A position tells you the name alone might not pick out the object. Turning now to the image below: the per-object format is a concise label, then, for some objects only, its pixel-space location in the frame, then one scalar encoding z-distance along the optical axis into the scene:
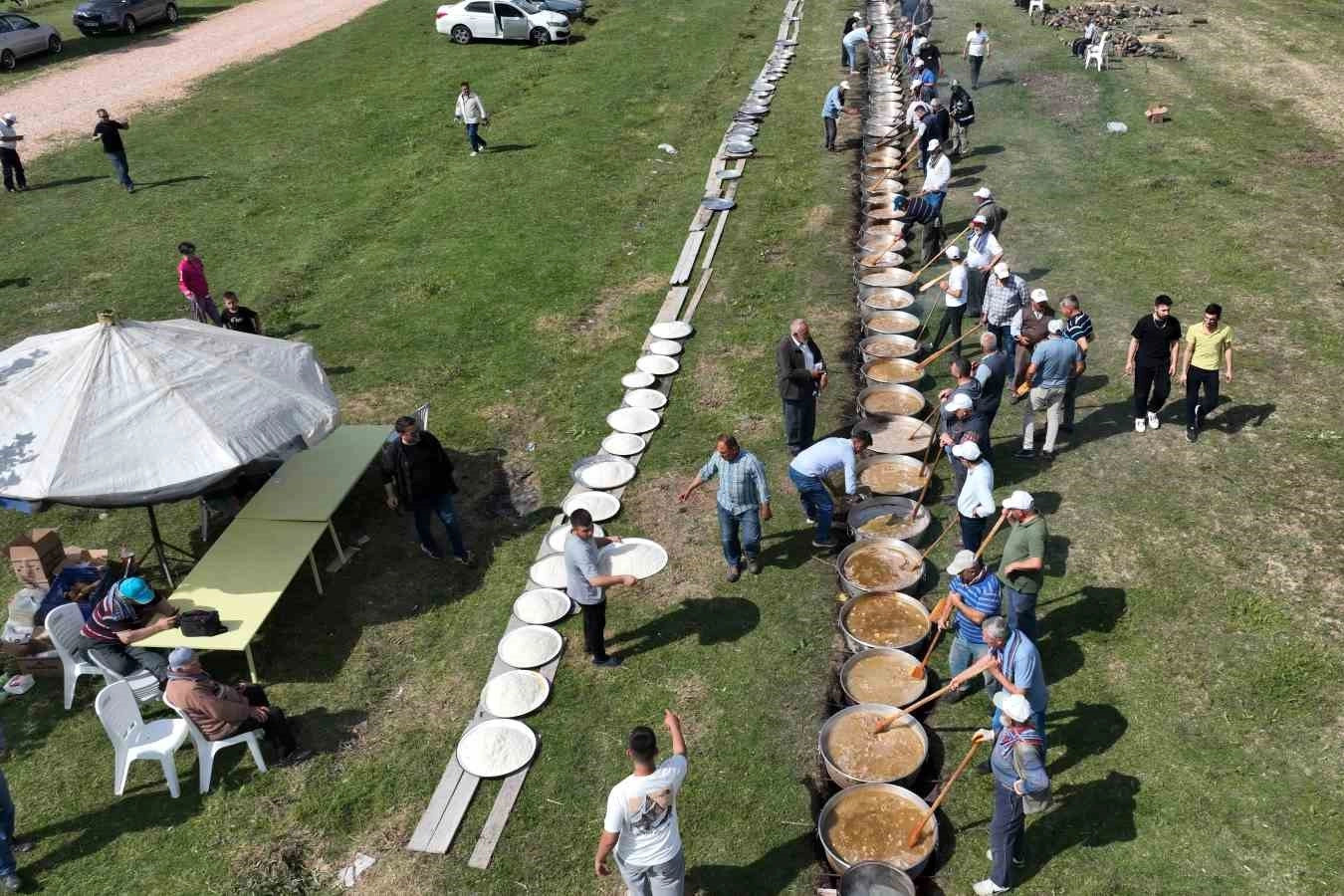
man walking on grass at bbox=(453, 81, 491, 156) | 22.62
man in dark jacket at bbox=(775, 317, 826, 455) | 11.95
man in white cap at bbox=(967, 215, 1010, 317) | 14.43
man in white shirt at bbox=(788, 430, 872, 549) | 10.77
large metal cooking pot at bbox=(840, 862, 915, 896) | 7.36
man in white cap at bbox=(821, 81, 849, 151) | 22.75
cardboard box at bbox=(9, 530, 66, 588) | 10.21
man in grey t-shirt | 9.05
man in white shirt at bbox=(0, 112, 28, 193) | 21.36
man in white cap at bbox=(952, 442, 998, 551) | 10.01
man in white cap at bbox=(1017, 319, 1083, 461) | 11.78
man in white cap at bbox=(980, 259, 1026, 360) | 13.17
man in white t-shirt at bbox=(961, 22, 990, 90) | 25.14
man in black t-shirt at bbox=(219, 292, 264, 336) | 14.04
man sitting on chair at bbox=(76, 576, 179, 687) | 9.18
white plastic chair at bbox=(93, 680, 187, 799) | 8.52
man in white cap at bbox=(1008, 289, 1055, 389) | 12.37
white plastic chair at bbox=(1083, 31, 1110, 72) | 26.31
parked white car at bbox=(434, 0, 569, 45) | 31.33
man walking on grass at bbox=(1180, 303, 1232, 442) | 12.01
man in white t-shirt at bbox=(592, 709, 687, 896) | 6.57
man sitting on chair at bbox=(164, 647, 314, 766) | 8.37
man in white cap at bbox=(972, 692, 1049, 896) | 6.88
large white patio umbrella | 9.50
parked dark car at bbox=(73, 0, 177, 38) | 32.72
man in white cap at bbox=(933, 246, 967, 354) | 14.13
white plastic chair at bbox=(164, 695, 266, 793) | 8.63
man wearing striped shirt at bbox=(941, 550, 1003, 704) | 8.66
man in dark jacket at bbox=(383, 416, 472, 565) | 10.63
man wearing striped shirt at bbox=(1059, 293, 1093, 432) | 12.35
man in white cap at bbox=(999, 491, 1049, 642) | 8.95
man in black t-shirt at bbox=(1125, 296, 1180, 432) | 12.25
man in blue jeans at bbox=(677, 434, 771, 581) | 10.16
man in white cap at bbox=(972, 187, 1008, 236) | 15.06
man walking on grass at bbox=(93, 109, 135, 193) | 21.17
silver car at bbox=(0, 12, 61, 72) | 30.00
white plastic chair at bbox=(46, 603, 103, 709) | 9.33
